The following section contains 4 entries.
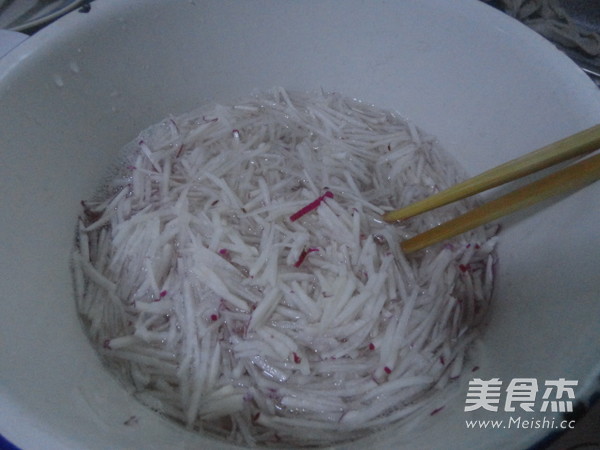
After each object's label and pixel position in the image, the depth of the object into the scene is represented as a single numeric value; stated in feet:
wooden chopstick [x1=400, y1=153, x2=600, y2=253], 0.80
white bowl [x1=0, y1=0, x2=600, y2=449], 0.71
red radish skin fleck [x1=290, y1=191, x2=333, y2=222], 0.98
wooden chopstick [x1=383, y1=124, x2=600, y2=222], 0.78
